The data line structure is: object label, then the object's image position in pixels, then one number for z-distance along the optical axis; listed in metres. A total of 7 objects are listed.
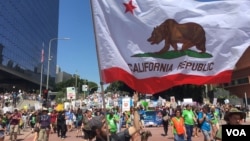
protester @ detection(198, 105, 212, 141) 13.82
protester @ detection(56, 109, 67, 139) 22.83
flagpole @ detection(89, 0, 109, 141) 5.65
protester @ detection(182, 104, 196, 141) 14.74
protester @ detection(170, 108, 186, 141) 12.94
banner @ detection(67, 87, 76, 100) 32.97
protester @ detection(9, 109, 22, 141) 19.91
